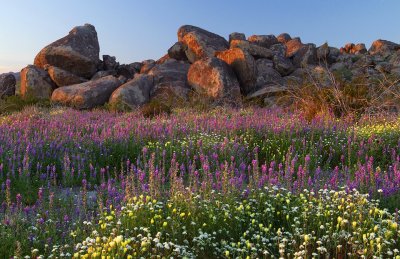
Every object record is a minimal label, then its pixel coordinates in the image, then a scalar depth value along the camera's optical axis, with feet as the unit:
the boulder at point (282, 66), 89.35
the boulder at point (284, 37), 126.19
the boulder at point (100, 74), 92.97
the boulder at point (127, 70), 103.45
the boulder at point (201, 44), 88.41
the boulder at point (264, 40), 107.34
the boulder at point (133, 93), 71.10
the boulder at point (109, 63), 101.35
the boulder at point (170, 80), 76.38
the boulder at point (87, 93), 75.66
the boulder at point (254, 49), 91.01
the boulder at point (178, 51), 94.89
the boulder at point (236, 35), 114.21
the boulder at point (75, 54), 90.89
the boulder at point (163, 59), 96.13
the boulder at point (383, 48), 111.65
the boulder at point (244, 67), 77.41
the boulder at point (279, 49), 95.03
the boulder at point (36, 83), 86.89
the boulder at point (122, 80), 85.10
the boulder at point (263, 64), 86.94
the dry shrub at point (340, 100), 47.01
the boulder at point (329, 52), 102.78
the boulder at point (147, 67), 93.85
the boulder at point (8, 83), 92.85
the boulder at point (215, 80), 71.92
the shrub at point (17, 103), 67.41
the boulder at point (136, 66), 105.55
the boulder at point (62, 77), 87.76
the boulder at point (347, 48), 136.67
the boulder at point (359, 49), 124.83
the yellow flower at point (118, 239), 12.10
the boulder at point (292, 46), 101.71
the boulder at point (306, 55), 98.17
